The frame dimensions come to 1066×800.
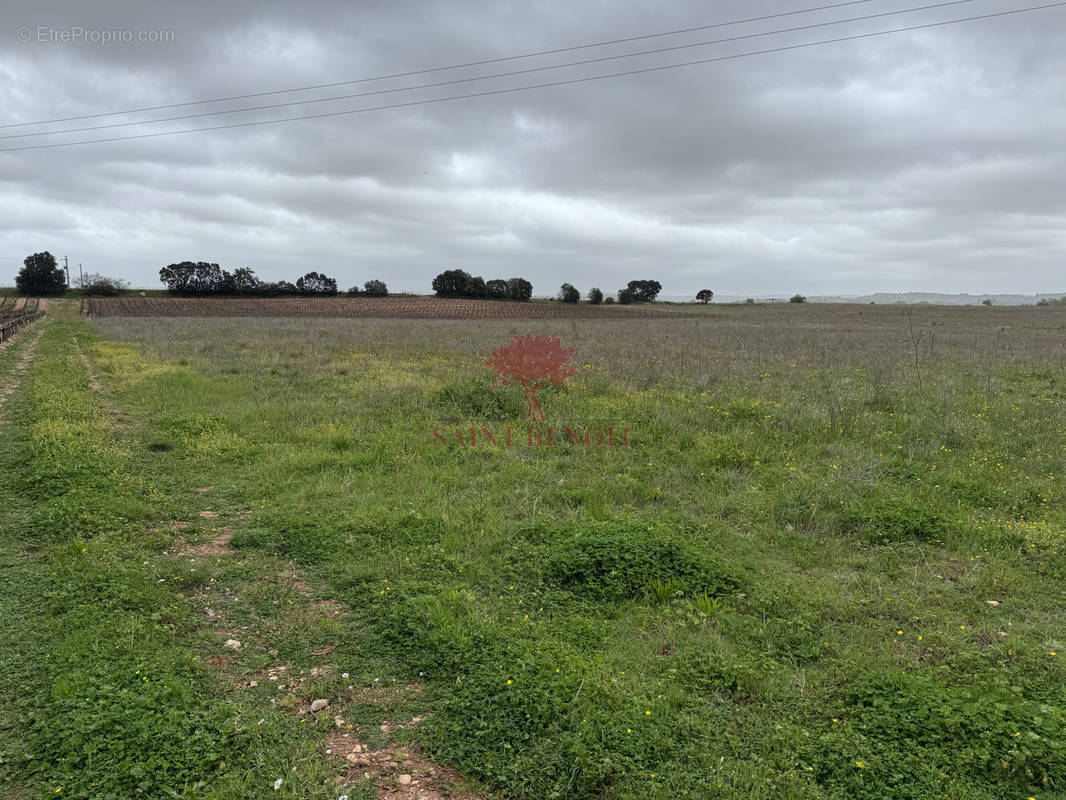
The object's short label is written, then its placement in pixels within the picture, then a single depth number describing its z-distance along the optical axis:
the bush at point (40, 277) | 82.50
